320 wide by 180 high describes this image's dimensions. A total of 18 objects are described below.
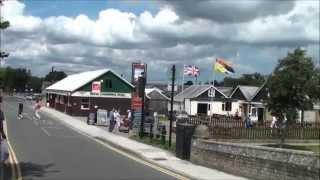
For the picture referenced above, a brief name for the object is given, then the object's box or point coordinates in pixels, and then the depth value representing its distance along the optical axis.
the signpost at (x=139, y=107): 28.08
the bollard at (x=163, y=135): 24.21
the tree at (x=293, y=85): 29.80
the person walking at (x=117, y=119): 34.51
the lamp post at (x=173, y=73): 21.21
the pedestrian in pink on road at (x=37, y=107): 46.74
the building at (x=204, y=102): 66.47
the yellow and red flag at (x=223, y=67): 45.74
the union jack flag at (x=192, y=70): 51.56
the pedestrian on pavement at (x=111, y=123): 33.16
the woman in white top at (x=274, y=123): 32.53
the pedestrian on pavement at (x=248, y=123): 31.55
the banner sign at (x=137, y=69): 38.21
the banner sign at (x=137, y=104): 30.79
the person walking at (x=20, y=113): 43.72
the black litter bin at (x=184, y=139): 18.30
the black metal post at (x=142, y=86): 29.52
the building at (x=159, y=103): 65.04
